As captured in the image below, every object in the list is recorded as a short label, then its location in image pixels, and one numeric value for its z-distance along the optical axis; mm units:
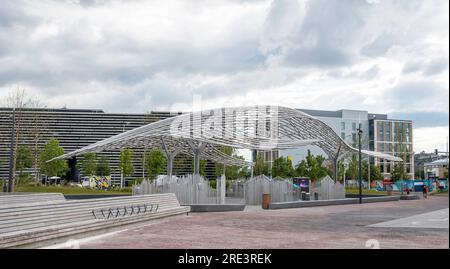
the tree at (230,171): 80612
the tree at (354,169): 66488
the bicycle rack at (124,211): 13633
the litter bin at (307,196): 31462
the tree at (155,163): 53531
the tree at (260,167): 93812
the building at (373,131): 107375
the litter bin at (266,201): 24797
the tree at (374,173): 89500
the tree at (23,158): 50812
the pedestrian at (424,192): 43250
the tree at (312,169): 69262
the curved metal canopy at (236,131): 27984
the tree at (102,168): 77875
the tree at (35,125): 45281
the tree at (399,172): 71294
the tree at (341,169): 76250
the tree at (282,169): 84250
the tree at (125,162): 55425
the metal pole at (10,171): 26266
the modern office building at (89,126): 111500
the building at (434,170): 96050
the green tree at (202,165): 73594
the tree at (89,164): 71681
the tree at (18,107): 41844
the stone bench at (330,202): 25703
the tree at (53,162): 58156
